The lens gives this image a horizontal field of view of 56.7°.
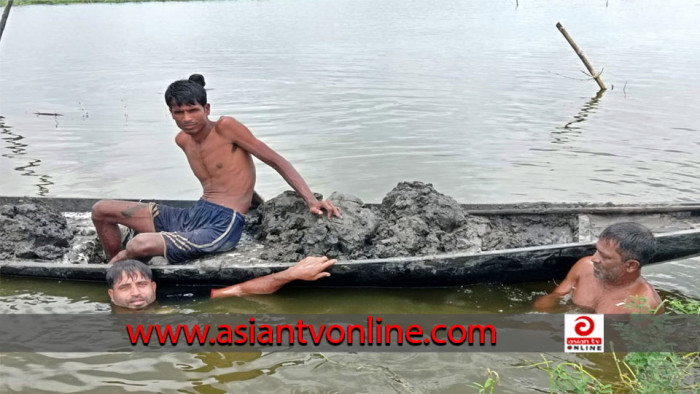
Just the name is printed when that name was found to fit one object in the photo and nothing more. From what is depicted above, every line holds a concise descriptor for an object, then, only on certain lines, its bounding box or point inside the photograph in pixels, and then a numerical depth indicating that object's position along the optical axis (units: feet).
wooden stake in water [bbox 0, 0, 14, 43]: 31.63
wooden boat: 14.64
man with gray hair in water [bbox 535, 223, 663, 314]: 12.72
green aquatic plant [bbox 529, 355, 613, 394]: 9.60
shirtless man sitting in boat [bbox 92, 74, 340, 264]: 15.21
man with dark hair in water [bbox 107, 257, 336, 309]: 14.11
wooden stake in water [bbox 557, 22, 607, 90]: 40.83
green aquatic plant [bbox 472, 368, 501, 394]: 11.45
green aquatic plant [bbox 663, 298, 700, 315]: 9.87
